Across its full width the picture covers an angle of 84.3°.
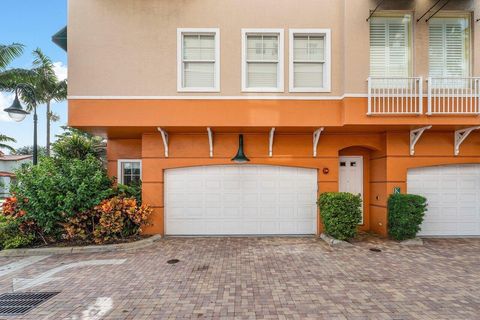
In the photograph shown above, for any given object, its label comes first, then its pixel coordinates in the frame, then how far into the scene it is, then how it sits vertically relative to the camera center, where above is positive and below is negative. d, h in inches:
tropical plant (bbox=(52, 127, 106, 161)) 372.5 +22.8
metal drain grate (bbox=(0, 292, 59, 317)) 156.0 -86.8
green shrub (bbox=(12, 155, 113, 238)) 266.1 -29.3
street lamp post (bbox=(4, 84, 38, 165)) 269.9 +54.9
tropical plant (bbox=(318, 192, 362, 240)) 279.1 -54.4
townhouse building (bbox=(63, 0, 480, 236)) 268.8 +101.8
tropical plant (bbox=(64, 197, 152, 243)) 273.4 -60.8
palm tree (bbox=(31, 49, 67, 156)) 634.2 +200.9
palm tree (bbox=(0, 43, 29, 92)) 460.4 +175.8
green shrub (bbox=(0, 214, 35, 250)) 265.0 -73.9
